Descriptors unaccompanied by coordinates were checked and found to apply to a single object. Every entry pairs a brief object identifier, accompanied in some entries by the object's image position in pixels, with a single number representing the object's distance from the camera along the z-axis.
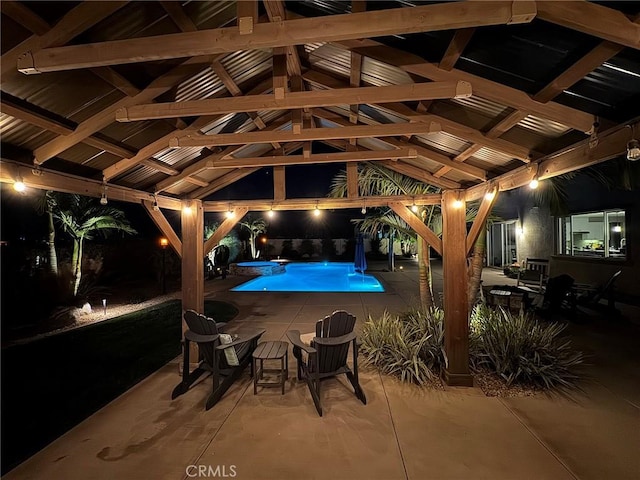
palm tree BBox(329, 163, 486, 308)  5.54
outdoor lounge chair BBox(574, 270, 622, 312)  6.56
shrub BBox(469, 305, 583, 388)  3.70
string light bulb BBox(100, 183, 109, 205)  3.62
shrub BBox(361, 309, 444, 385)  3.93
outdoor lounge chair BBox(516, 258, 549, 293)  8.99
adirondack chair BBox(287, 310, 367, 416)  3.36
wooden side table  3.56
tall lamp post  10.37
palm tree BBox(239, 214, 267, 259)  19.25
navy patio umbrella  13.97
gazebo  1.75
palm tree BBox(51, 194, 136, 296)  7.28
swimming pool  12.54
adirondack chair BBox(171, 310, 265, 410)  3.45
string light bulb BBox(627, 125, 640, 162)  1.87
